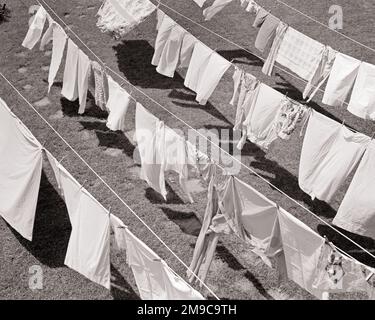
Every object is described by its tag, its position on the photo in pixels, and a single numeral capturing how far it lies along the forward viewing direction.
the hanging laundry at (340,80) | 8.52
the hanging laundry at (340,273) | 5.05
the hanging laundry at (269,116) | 7.28
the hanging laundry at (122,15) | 10.48
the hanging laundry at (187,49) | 9.23
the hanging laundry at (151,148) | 6.86
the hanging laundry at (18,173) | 6.52
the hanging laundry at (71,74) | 8.82
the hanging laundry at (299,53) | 9.11
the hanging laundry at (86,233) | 5.57
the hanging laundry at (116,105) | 7.83
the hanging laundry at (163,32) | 9.59
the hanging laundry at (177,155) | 6.50
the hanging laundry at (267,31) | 9.95
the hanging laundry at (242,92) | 7.97
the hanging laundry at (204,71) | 8.62
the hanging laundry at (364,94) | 8.31
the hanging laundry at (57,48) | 9.23
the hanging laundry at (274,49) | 9.69
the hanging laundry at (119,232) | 5.34
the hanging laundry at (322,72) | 8.84
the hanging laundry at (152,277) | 4.90
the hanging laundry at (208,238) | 6.12
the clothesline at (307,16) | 11.37
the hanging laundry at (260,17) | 10.17
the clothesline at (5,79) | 10.42
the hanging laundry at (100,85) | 8.33
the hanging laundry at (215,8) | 11.00
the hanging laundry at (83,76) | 8.55
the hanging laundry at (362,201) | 6.17
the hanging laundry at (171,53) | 9.48
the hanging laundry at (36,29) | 10.00
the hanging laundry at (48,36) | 9.77
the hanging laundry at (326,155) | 6.45
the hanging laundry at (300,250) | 5.29
